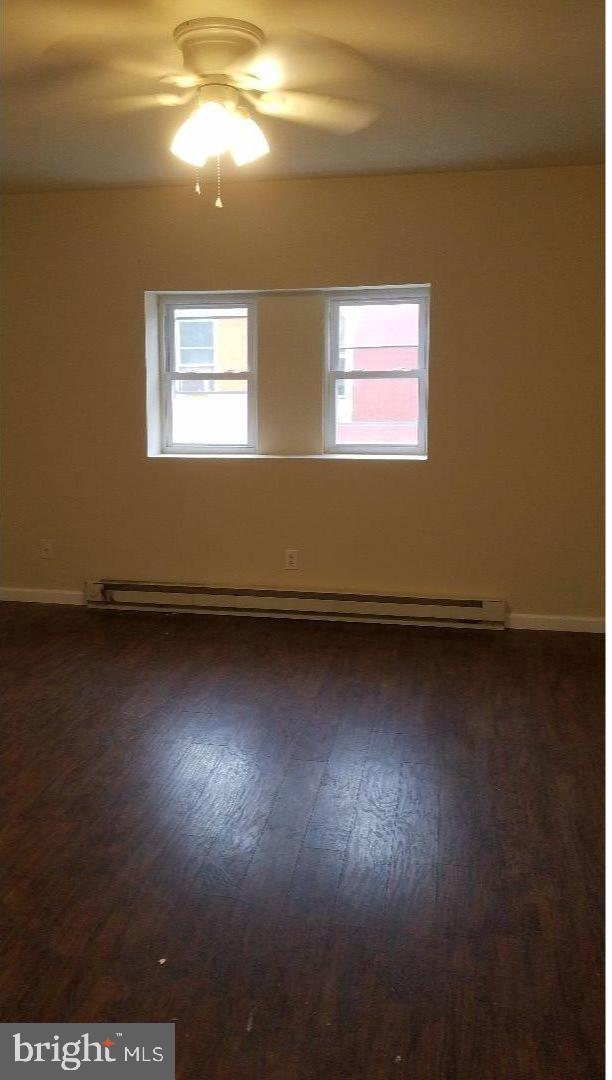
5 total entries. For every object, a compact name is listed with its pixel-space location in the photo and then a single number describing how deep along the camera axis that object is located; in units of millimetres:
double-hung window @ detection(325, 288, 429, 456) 5645
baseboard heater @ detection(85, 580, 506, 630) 5414
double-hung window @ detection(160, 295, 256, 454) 5891
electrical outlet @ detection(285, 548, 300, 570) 5699
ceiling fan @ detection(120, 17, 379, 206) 3166
